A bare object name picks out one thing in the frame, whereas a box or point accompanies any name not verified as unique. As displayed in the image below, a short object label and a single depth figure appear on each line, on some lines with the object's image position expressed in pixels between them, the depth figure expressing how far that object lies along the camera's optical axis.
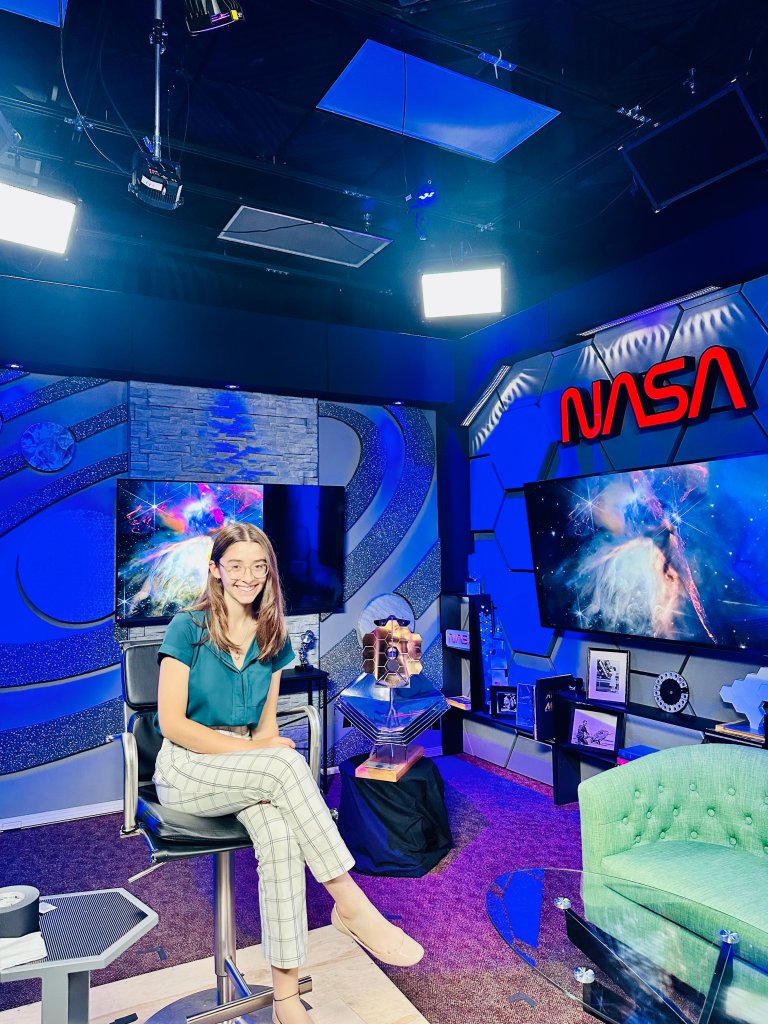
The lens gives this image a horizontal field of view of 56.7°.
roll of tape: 1.57
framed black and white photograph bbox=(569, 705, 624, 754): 4.01
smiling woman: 1.90
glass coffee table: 1.54
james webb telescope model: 3.36
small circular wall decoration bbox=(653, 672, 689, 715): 3.80
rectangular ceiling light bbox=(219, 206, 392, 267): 4.18
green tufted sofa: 1.86
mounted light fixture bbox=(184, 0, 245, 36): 2.34
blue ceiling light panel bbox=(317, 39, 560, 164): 2.97
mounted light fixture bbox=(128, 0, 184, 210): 3.04
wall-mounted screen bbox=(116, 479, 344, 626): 4.48
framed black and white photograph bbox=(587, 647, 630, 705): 4.18
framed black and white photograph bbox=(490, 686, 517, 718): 4.96
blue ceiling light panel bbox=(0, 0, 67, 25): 2.63
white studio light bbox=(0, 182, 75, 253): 3.26
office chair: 1.90
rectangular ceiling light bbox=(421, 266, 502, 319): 4.12
